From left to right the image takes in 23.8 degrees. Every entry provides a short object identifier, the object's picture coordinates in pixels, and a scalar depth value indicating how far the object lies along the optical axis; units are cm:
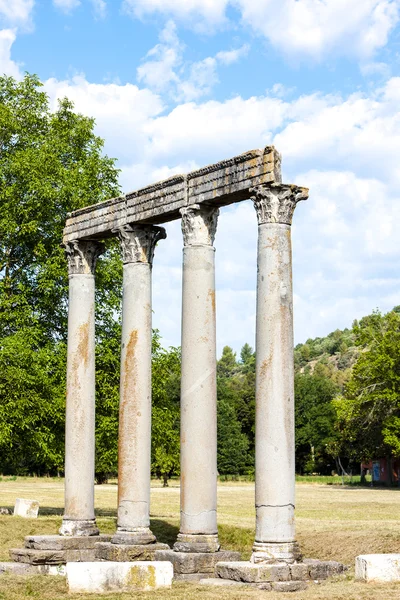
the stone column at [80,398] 2798
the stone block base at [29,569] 2467
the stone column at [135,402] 2562
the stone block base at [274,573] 2006
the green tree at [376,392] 7458
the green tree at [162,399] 4150
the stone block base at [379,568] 2042
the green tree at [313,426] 12394
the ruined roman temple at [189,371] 2122
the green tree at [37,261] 3753
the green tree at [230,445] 11712
